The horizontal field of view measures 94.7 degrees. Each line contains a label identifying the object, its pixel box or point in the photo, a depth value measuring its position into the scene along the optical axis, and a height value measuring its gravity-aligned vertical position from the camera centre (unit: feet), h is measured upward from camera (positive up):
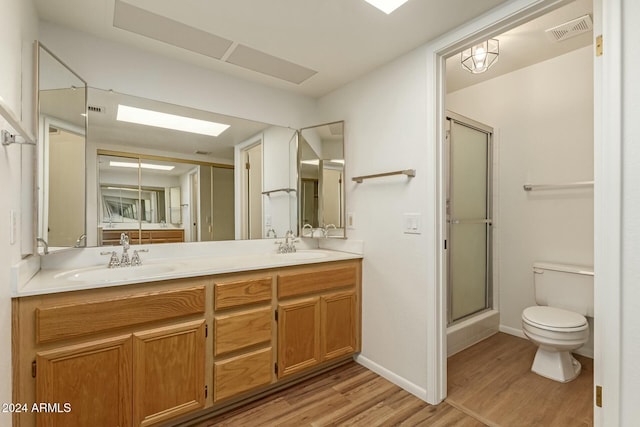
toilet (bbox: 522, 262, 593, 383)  6.68 -2.52
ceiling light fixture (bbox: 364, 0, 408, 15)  5.00 +3.59
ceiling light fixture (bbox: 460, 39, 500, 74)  7.37 +4.02
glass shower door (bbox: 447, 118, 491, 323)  8.77 -0.16
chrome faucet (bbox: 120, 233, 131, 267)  5.90 -0.78
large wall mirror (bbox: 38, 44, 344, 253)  5.42 +0.98
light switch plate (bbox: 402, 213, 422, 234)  6.39 -0.22
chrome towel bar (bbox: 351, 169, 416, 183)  6.47 +0.91
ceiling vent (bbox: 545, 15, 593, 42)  6.41 +4.22
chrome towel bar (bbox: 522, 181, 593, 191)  7.86 +0.78
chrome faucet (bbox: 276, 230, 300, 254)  8.30 -0.89
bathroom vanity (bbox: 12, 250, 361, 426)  4.15 -2.17
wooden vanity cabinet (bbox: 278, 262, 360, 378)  6.45 -2.43
